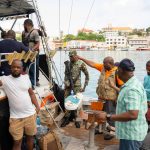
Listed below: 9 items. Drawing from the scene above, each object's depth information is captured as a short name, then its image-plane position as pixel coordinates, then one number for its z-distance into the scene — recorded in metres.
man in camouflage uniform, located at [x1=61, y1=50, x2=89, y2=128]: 4.40
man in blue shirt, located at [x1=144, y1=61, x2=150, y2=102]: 3.54
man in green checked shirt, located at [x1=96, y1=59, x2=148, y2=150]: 2.15
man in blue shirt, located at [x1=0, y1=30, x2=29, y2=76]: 3.36
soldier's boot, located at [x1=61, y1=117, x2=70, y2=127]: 4.35
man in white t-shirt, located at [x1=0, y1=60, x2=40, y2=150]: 2.76
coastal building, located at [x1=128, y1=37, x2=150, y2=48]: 85.17
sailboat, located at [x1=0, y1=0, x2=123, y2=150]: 3.76
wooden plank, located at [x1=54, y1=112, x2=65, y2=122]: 4.25
